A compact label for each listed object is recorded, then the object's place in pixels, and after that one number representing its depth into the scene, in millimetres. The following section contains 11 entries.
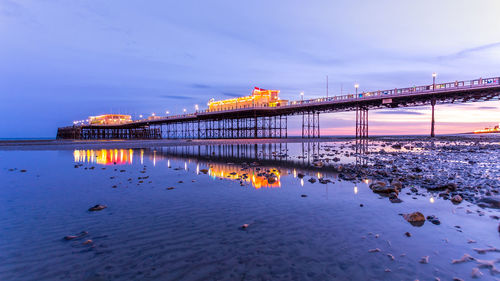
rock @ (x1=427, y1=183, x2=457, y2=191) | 8117
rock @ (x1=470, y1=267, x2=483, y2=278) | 3266
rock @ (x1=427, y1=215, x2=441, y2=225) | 5246
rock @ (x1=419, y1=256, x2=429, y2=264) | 3634
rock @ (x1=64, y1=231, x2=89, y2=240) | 4551
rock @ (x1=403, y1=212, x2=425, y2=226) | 5281
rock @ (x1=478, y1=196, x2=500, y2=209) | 6254
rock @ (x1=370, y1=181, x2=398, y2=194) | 7812
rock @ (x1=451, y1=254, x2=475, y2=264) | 3649
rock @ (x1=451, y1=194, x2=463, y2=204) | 6712
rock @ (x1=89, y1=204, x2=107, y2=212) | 6332
